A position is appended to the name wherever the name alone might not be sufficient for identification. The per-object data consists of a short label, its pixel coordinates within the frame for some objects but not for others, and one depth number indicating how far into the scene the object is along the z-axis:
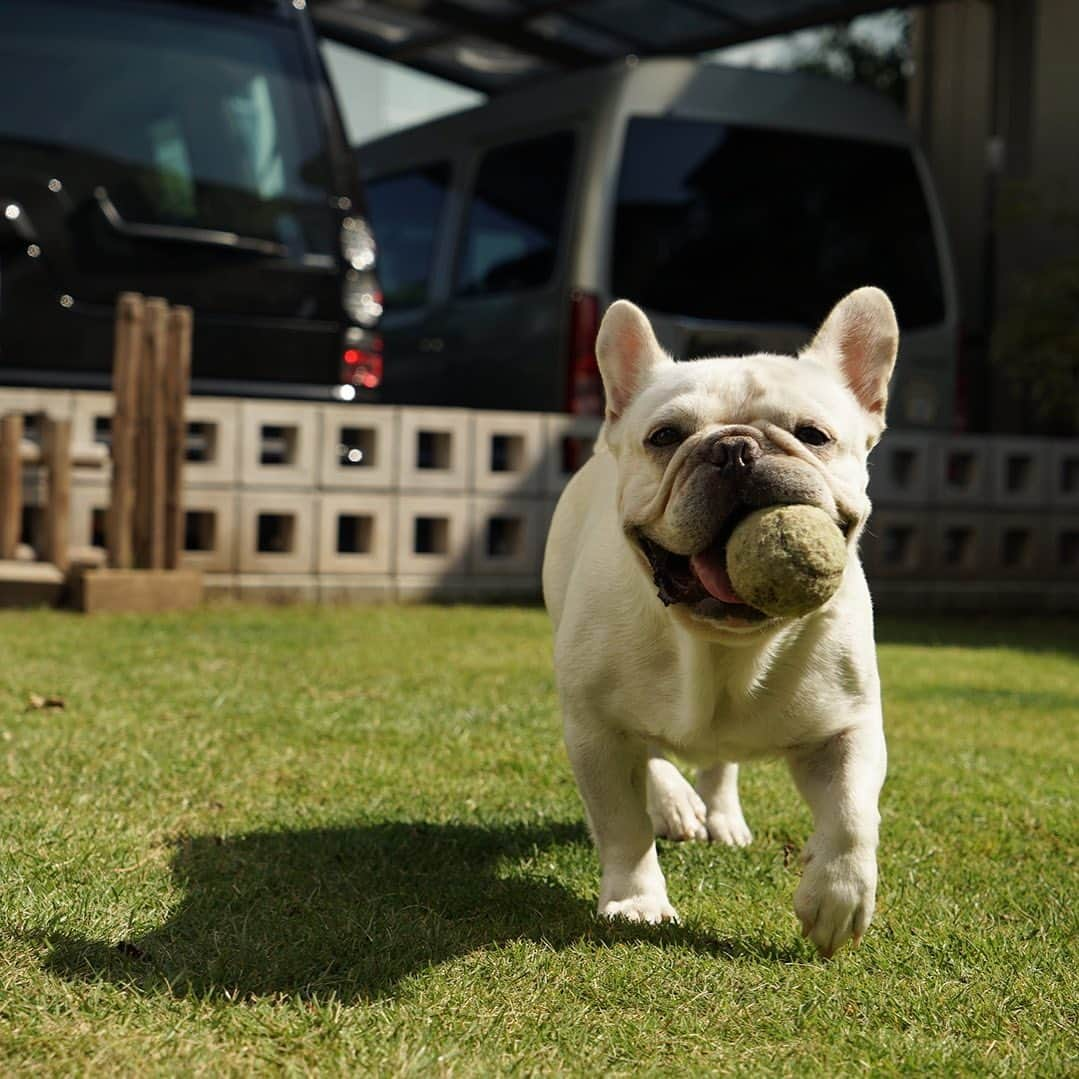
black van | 7.21
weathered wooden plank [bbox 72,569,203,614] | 7.22
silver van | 8.68
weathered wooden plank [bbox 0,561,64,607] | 7.31
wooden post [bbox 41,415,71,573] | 7.36
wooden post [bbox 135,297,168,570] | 7.25
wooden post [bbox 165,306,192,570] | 7.20
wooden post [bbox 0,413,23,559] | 7.36
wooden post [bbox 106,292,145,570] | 7.09
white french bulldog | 2.79
